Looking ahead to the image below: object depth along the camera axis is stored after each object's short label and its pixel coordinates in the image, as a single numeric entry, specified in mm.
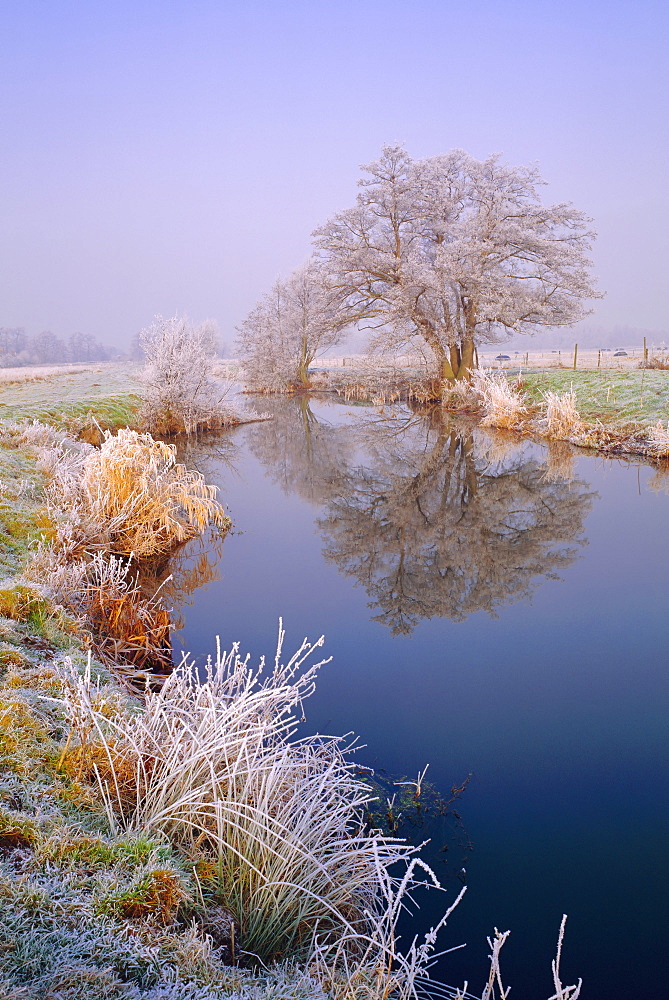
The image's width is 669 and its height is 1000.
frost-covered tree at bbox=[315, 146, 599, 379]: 22203
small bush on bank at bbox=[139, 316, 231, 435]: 17938
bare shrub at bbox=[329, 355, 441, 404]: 28591
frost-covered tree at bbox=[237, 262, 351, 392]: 36969
